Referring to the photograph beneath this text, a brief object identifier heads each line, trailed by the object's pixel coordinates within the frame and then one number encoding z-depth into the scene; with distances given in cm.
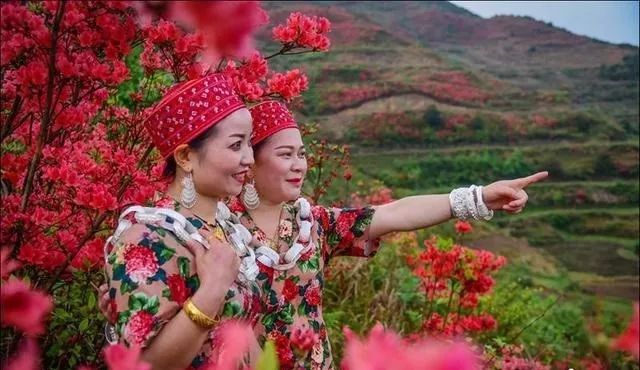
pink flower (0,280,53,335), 64
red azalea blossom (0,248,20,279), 63
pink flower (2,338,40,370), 53
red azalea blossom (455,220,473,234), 361
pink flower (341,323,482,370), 46
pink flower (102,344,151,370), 54
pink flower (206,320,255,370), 55
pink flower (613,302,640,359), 59
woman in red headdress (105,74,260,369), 125
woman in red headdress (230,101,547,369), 182
